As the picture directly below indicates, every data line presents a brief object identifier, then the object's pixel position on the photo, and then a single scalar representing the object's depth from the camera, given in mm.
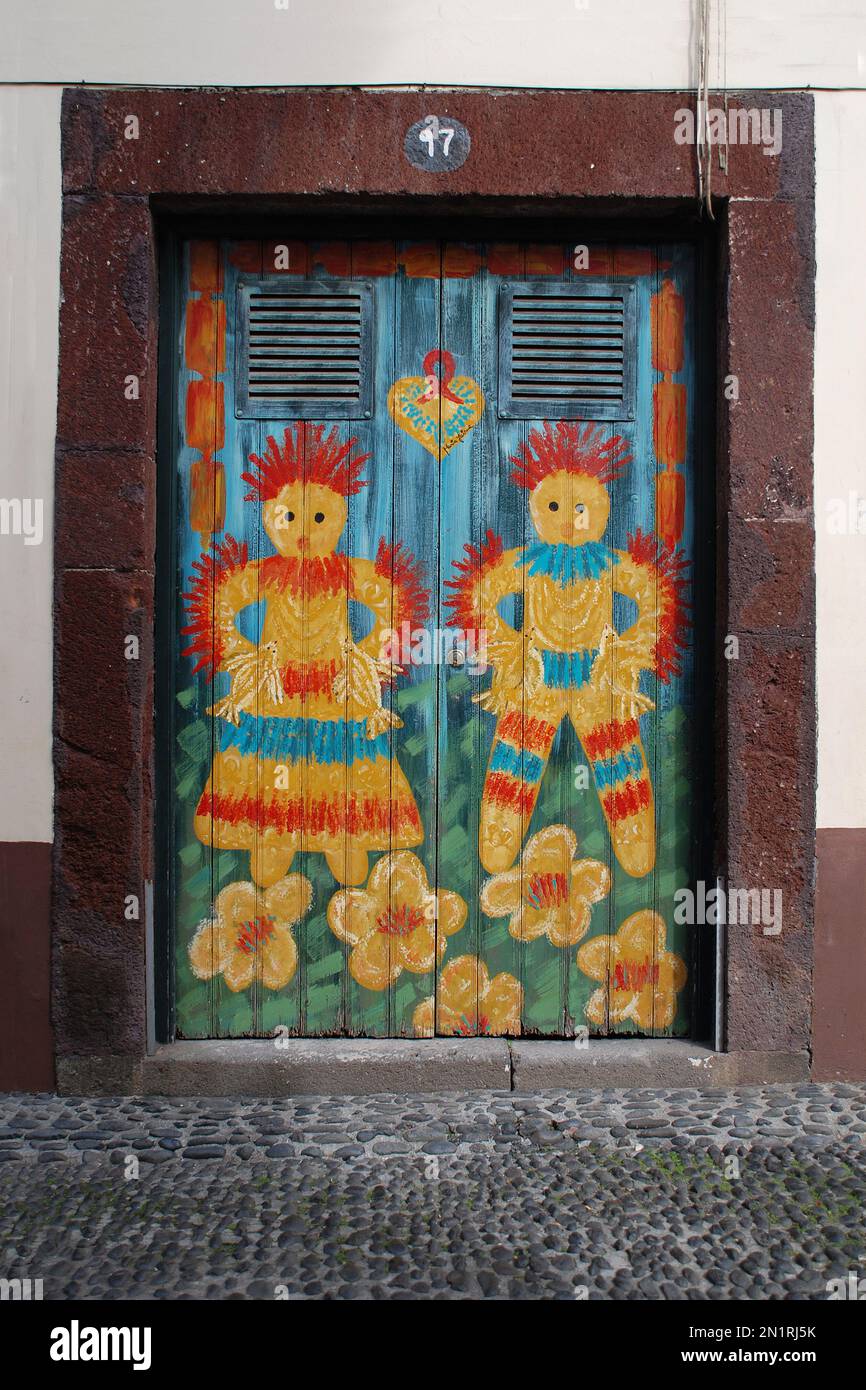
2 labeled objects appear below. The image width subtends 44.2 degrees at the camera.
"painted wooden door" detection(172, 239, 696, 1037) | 3525
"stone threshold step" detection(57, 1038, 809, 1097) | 3375
